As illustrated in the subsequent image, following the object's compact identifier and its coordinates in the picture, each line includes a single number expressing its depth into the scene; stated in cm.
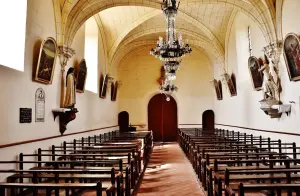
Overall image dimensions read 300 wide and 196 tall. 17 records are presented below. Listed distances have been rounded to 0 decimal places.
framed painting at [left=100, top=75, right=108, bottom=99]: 1043
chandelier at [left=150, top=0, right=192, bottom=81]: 534
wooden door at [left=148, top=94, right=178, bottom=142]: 1430
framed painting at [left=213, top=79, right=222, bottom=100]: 1228
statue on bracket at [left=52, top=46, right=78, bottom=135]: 640
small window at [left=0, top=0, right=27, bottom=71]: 472
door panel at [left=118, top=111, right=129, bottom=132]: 1396
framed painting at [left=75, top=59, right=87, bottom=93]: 765
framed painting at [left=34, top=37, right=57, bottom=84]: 532
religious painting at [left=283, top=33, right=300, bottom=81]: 538
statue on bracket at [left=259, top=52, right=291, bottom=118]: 625
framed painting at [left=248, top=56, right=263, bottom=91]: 751
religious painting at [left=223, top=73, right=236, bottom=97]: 1021
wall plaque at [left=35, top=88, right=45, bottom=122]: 537
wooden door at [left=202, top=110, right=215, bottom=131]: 1384
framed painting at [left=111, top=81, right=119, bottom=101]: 1264
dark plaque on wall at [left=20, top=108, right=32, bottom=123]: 476
